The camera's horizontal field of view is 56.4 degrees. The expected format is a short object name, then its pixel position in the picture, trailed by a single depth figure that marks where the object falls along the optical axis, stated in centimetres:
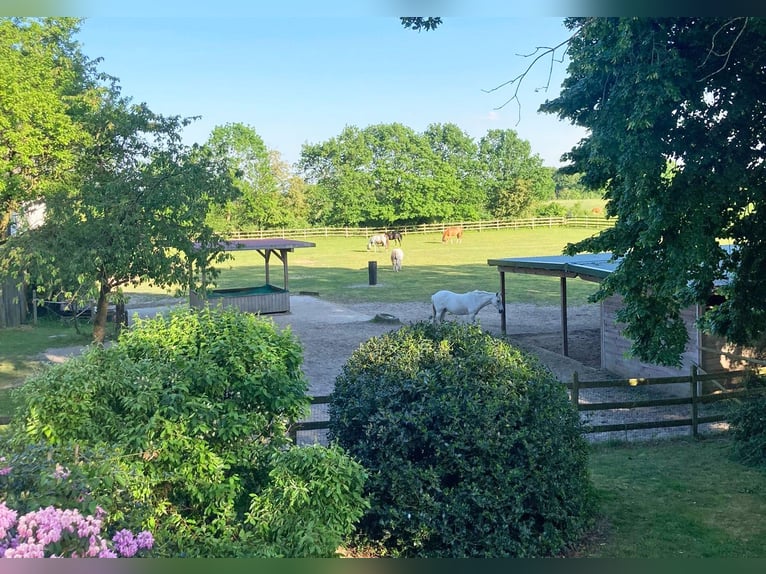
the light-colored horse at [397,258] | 2920
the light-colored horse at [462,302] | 1608
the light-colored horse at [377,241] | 3817
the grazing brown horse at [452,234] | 4219
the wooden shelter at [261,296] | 1883
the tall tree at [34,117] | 1349
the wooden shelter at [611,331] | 1012
